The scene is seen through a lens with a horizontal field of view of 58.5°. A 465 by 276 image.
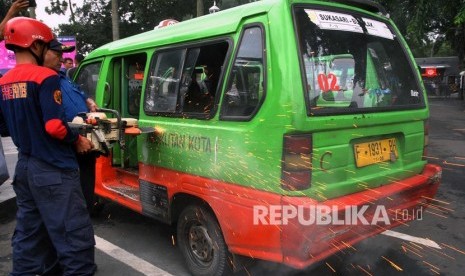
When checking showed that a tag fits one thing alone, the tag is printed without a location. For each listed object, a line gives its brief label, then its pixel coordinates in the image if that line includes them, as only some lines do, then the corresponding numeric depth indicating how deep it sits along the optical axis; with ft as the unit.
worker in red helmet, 8.42
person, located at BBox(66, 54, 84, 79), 19.42
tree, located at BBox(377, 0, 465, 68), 39.10
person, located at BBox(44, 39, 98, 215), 9.49
